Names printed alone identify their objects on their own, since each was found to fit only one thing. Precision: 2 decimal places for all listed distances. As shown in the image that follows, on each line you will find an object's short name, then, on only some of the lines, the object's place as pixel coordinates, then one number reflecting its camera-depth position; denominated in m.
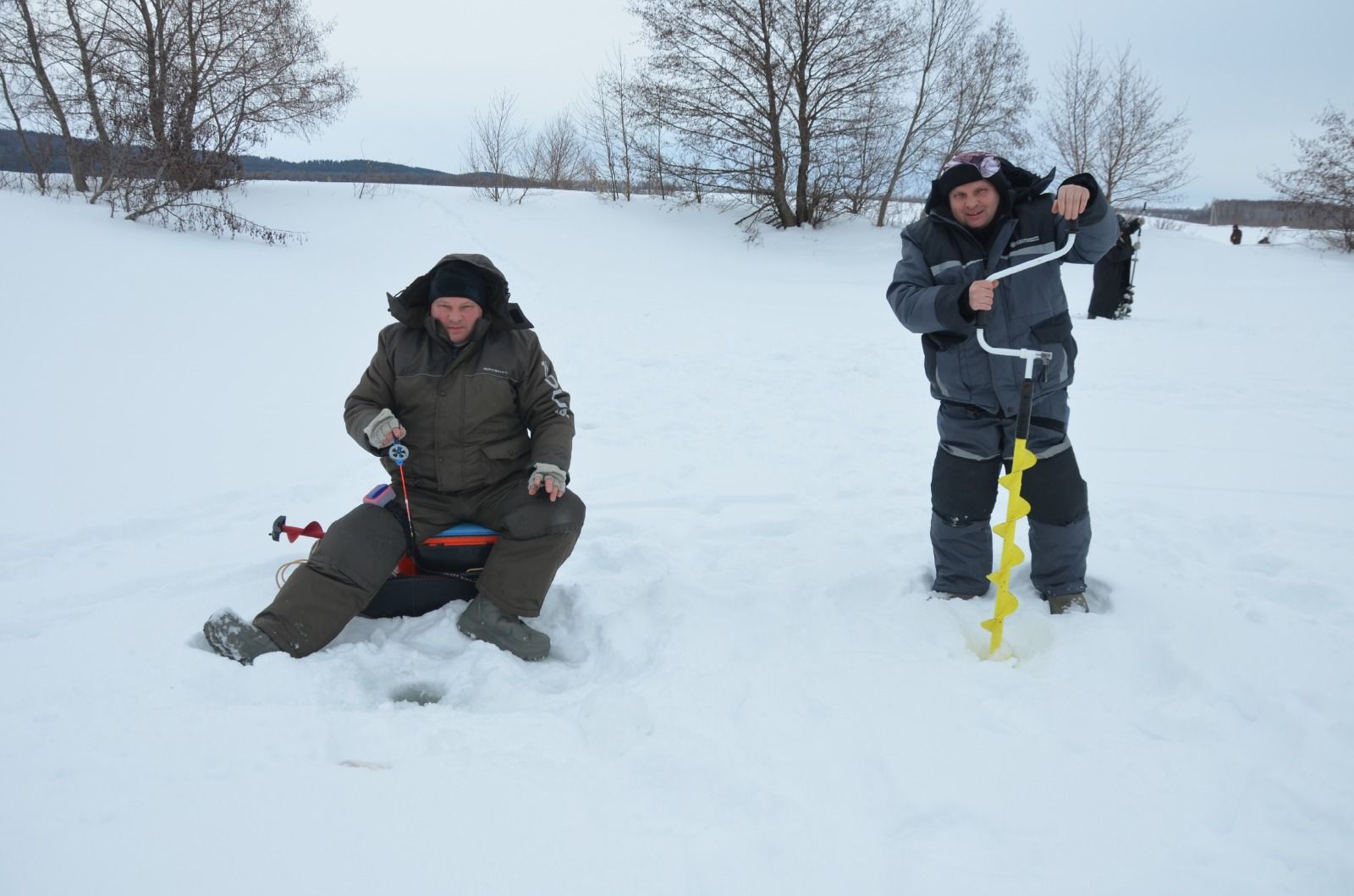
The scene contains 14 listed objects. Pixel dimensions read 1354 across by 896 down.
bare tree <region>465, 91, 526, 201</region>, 19.44
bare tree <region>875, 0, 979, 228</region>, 18.31
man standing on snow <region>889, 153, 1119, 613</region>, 2.67
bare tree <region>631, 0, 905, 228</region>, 16.42
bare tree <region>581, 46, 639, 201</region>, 18.47
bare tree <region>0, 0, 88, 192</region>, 11.50
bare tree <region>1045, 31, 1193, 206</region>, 20.72
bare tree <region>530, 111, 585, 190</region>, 20.97
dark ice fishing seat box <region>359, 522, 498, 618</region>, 2.97
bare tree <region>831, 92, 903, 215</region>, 17.27
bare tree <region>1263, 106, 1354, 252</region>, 17.55
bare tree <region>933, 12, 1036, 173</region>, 18.61
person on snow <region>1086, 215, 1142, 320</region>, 10.38
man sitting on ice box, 2.83
